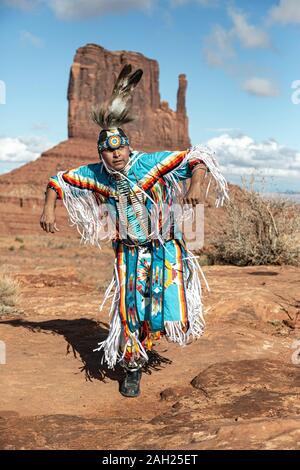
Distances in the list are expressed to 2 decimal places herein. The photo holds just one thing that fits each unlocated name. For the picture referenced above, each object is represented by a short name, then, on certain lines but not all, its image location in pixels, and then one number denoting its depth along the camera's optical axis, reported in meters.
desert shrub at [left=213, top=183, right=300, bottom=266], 11.23
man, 4.10
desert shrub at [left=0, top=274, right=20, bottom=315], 7.48
